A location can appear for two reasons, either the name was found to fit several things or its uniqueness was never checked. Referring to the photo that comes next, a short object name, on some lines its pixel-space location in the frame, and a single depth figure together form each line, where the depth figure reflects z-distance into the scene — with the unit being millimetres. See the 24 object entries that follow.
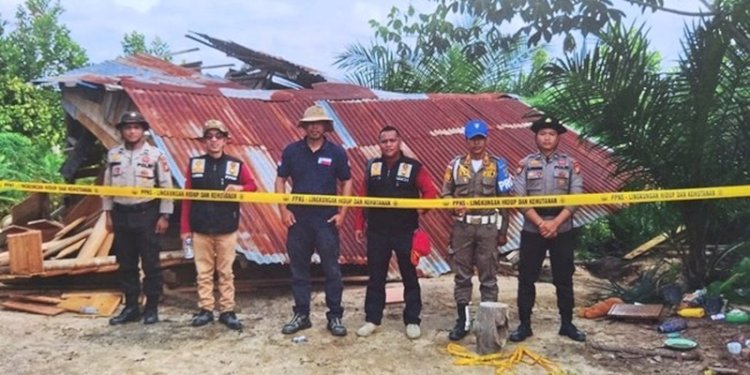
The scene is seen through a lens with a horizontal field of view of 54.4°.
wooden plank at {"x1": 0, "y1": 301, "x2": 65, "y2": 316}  6613
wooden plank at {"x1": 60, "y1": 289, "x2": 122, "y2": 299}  6902
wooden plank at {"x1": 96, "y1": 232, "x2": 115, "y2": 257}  7398
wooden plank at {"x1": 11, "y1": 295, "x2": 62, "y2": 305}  6805
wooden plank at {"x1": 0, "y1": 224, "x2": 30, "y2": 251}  8438
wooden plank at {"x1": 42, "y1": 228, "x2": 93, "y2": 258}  7605
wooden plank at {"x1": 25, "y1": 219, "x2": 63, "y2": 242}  8723
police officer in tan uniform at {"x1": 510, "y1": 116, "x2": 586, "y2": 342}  5457
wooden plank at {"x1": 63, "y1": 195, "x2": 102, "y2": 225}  9202
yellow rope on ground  5002
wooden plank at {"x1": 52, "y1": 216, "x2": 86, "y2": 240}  8273
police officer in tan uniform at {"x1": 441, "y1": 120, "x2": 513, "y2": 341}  5566
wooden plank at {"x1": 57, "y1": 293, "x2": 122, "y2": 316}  6648
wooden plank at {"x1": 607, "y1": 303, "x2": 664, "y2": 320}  6195
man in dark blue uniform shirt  5781
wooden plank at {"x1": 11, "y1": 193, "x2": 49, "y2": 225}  9703
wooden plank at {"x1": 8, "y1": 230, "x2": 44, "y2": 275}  6738
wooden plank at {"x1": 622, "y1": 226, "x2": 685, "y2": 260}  9344
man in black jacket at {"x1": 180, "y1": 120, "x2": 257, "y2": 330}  5941
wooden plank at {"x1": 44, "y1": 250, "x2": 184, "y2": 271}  6968
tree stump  5234
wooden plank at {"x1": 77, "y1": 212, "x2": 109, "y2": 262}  7305
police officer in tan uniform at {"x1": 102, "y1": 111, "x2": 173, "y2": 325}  6012
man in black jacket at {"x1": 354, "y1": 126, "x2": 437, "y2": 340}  5625
